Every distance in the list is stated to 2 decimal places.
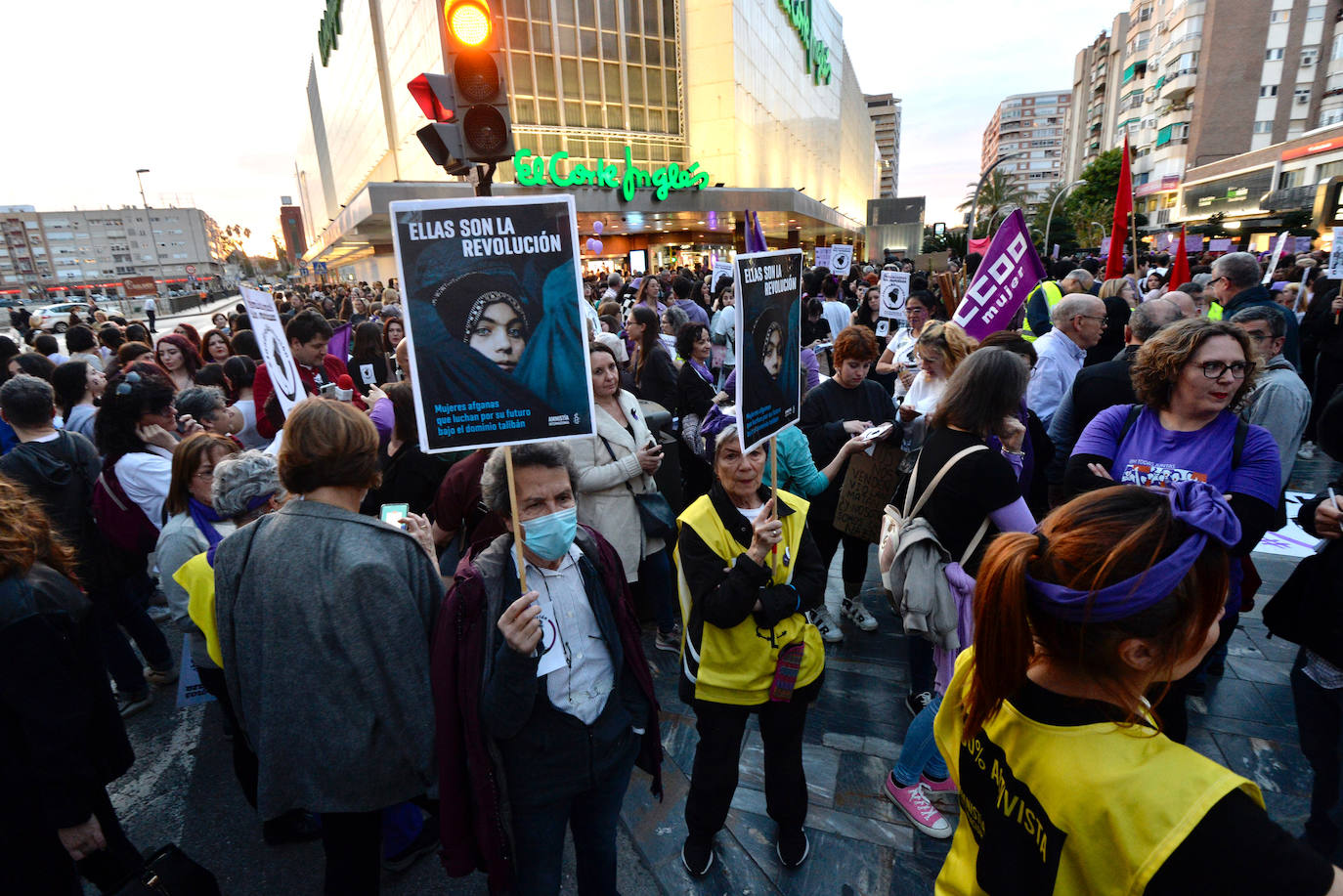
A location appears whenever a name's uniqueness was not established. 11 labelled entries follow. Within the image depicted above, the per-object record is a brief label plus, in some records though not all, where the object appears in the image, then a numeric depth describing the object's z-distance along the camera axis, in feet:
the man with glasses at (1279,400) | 11.37
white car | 87.86
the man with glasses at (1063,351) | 15.20
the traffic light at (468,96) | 15.34
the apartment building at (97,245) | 422.41
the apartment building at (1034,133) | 569.23
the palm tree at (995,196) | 161.17
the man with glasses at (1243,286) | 17.04
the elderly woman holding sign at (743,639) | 7.72
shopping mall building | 98.12
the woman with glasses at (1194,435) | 8.56
